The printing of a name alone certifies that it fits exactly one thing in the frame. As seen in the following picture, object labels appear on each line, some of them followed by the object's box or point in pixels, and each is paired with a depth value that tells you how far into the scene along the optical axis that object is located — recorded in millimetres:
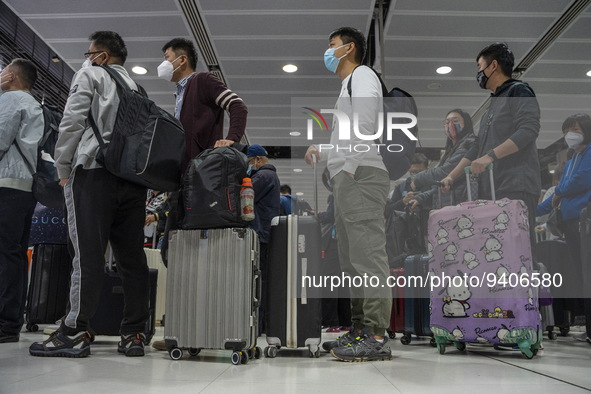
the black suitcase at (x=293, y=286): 2402
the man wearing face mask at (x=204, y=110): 2578
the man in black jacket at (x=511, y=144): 2600
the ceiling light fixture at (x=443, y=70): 6797
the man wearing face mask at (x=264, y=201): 3512
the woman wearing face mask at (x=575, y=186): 3387
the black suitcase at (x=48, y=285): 3293
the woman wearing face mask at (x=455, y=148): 3207
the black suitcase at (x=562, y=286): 3646
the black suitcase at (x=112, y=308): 2838
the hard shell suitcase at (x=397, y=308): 3482
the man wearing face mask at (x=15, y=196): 2689
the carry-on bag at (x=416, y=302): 3174
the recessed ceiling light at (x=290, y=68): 6816
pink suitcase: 2342
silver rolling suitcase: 2158
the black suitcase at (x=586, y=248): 2523
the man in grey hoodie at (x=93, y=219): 2178
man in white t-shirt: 2334
